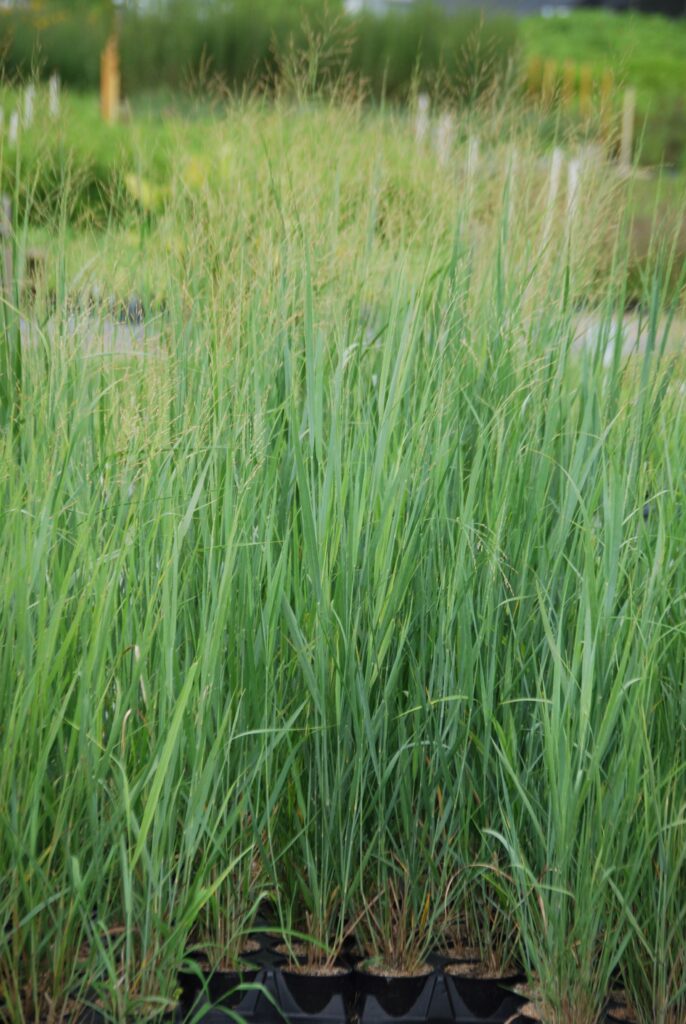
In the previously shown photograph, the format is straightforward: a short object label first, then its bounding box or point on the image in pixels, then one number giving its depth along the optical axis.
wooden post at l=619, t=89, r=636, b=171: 15.81
